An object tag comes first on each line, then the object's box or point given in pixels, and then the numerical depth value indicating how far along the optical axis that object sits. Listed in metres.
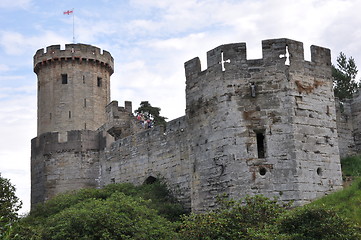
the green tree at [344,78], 32.66
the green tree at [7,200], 19.02
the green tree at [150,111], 38.90
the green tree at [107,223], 15.09
